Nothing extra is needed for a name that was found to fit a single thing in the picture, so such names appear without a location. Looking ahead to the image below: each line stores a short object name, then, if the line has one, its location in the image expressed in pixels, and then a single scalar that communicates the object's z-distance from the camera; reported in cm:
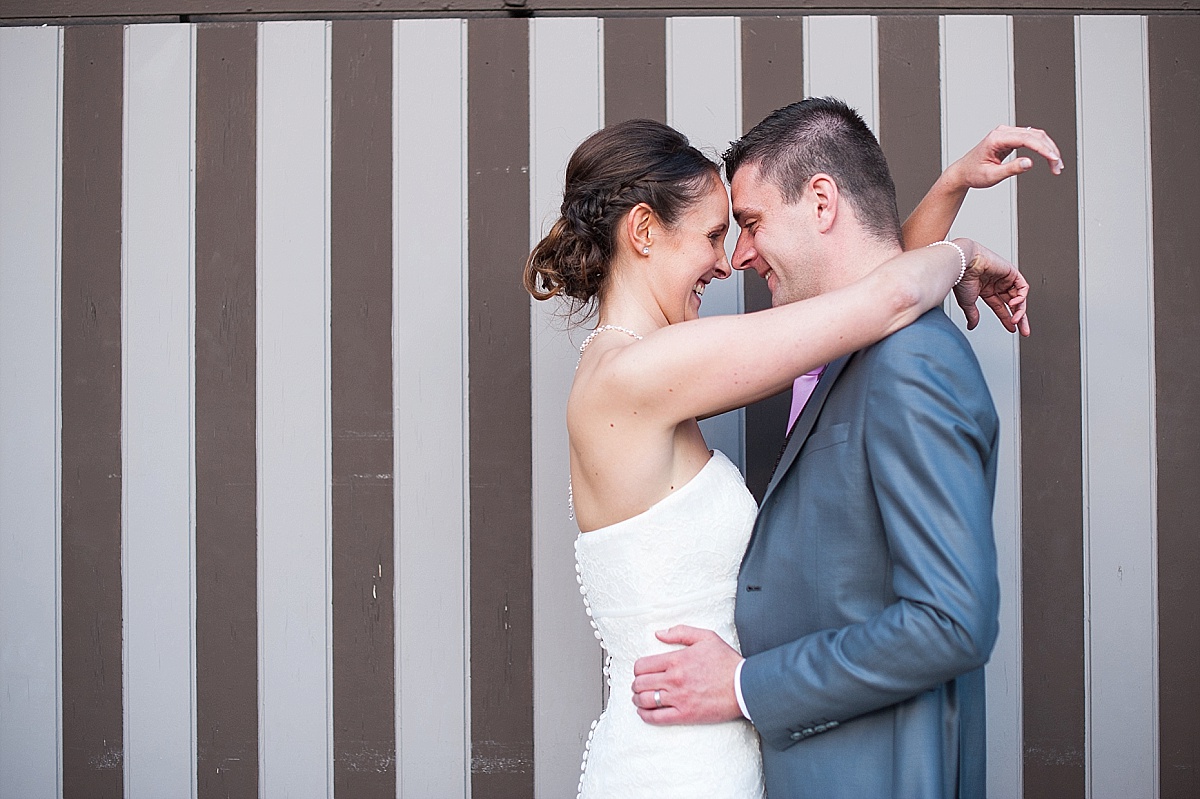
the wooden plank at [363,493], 199
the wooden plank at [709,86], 200
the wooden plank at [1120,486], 198
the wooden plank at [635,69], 200
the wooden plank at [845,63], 200
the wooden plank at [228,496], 201
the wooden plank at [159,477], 203
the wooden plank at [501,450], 198
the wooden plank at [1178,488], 199
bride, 124
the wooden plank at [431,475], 198
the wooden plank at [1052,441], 197
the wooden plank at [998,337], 197
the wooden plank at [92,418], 204
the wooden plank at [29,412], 204
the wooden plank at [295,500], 200
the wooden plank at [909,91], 200
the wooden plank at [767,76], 199
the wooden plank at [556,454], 198
